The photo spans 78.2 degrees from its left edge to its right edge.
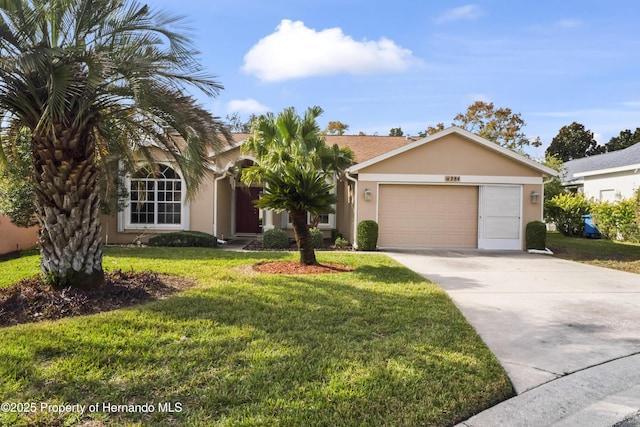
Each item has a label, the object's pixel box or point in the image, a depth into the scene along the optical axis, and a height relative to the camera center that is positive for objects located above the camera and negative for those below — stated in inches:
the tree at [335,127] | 1569.9 +332.8
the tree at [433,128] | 1402.6 +301.5
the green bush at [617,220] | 689.6 -10.3
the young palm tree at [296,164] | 354.3 +57.6
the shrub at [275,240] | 543.2 -41.5
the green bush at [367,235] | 526.3 -32.1
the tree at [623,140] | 1742.1 +341.1
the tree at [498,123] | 1296.8 +296.3
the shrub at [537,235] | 537.3 -30.4
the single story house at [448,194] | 550.6 +26.2
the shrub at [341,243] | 561.6 -46.8
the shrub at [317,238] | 550.0 -38.8
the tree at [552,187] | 825.4 +60.8
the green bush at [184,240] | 534.3 -42.2
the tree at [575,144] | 1939.0 +347.2
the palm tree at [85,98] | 217.3 +65.8
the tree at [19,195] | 363.6 +13.4
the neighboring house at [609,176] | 765.9 +81.5
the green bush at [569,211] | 781.3 +4.4
